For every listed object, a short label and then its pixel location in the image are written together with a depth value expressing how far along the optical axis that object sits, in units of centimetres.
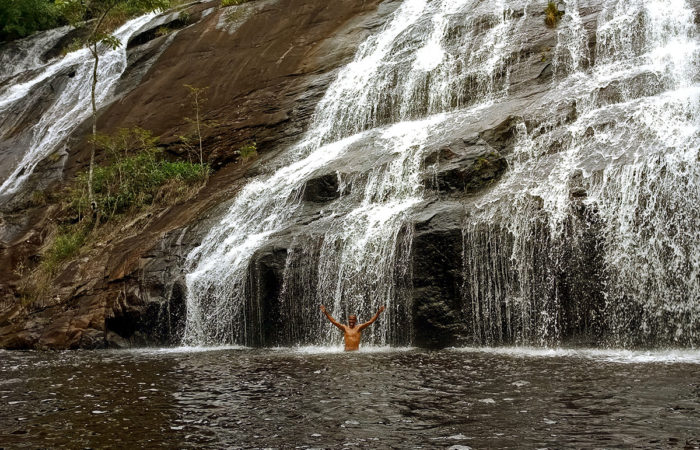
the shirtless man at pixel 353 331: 1312
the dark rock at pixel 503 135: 1599
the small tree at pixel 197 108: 2336
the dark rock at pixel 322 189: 1694
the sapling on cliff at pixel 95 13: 2348
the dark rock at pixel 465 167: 1521
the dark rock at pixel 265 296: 1500
